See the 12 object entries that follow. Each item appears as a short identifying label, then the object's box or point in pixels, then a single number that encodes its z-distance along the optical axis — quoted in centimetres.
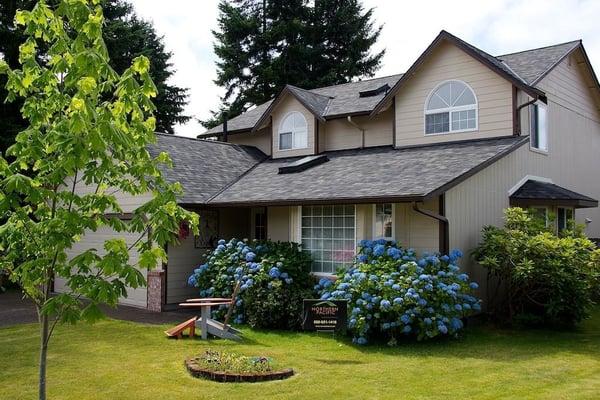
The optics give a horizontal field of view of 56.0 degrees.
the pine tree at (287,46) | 3459
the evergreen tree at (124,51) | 2311
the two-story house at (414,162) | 1192
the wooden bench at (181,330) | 1034
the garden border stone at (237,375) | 743
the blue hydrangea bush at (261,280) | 1139
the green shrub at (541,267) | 1071
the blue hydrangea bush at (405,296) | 958
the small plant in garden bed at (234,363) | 767
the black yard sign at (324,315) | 914
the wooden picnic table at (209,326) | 1041
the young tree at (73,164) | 436
